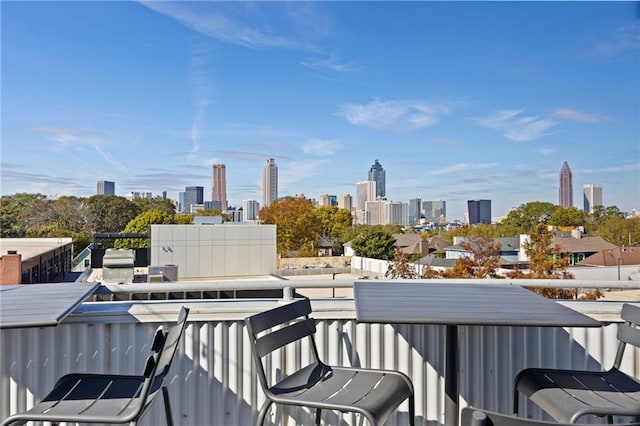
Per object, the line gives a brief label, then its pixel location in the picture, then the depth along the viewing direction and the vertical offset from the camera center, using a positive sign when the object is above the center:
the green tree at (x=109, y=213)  49.47 +1.36
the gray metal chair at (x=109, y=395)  1.52 -0.60
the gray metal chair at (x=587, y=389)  1.63 -0.61
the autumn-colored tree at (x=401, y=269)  23.49 -2.10
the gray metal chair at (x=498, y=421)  0.89 -0.36
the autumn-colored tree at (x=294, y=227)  44.22 -0.03
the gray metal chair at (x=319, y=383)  1.62 -0.59
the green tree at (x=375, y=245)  39.62 -1.49
